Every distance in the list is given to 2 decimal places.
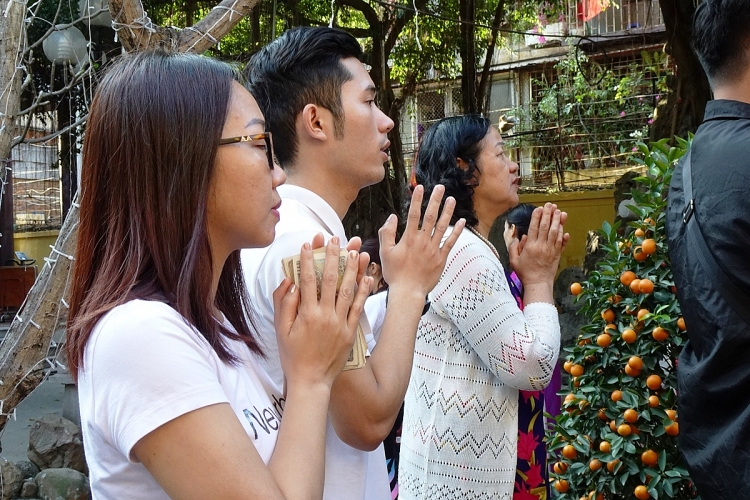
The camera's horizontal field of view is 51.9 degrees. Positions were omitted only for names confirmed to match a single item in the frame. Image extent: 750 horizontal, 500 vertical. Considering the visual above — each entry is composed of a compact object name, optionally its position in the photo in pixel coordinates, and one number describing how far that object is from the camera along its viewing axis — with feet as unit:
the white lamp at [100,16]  18.42
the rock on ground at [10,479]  13.09
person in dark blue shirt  4.70
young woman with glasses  3.03
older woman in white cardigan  6.35
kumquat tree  6.16
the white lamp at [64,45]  17.03
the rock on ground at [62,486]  13.32
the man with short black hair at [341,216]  4.25
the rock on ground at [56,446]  14.43
